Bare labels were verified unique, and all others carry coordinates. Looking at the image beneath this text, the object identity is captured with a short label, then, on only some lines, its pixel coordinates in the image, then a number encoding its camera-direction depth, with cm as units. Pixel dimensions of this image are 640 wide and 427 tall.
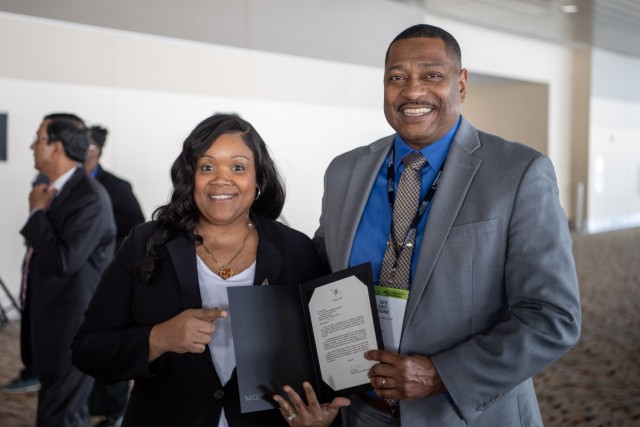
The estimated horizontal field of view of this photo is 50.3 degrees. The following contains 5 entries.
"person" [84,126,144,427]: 460
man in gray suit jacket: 174
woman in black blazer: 192
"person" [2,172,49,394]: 412
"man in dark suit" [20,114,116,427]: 385
